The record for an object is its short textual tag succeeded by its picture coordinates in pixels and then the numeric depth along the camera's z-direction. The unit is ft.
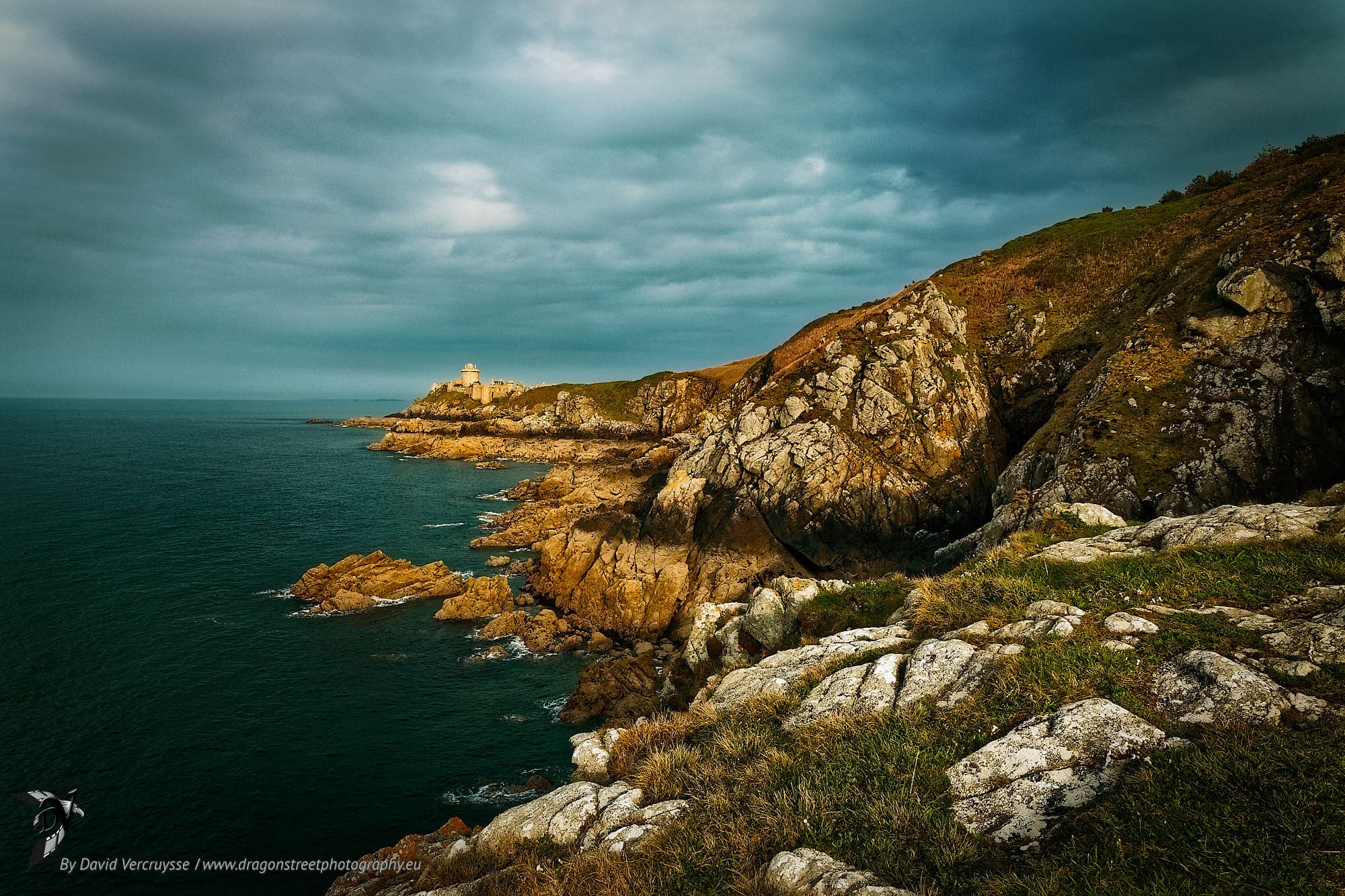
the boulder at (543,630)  114.32
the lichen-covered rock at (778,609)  58.70
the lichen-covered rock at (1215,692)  22.57
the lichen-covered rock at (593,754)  36.81
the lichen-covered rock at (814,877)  19.81
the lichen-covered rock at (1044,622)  32.42
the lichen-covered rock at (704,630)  67.67
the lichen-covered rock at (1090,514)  60.29
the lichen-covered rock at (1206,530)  42.27
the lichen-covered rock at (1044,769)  21.47
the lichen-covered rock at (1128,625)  30.48
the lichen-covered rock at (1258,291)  102.53
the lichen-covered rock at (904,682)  30.91
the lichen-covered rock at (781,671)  39.06
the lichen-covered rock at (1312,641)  24.58
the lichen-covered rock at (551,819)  30.63
